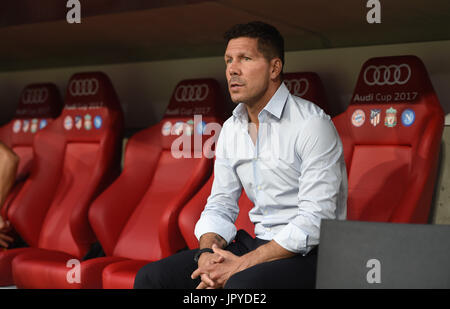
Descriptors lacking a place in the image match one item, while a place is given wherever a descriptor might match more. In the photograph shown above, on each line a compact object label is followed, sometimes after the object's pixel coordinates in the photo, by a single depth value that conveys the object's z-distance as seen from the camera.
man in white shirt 3.13
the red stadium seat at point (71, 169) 5.76
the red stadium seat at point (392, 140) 4.21
